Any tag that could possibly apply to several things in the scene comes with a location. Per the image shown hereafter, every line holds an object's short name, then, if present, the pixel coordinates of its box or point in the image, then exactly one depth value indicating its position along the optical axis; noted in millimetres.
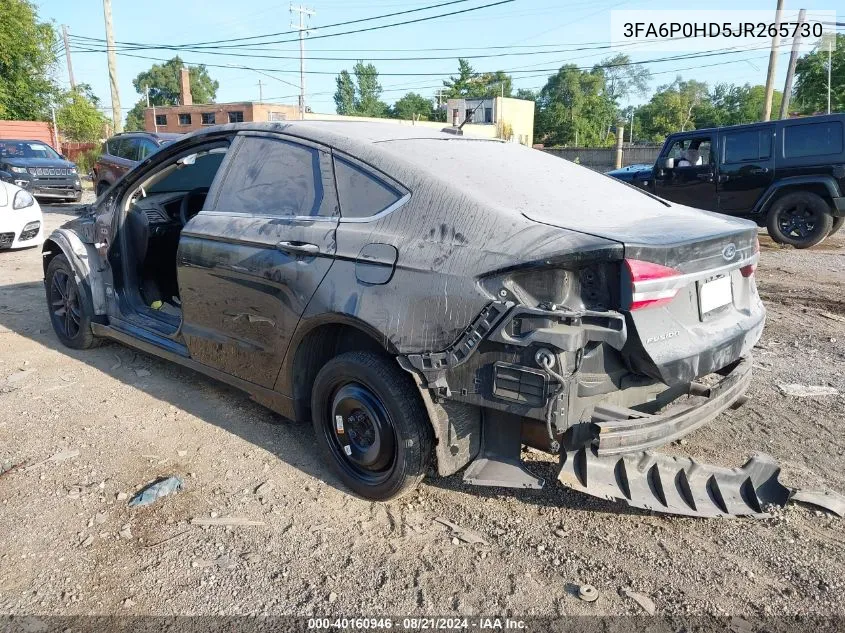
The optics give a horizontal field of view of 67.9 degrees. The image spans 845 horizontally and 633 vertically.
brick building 48656
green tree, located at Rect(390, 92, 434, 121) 92794
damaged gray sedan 2342
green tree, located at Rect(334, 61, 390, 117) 90500
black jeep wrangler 9633
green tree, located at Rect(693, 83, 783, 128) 62719
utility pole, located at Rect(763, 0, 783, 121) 20609
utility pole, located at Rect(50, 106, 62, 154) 30803
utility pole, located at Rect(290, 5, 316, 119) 44244
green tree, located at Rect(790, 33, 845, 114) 33750
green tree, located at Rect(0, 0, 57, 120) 31156
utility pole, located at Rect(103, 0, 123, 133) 22062
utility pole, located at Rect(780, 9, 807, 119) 22897
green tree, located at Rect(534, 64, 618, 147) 64938
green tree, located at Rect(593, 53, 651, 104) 81006
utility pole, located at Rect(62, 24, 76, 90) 42694
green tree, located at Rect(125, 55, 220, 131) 98875
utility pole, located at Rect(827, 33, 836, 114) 30734
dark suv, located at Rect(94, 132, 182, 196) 13305
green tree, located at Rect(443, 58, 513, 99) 66938
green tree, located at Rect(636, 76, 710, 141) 60625
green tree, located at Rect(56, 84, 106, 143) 30906
